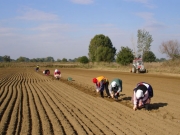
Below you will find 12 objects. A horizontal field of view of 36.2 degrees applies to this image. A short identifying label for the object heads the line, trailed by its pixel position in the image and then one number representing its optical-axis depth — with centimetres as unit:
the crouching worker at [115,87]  1201
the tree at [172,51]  4838
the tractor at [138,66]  3316
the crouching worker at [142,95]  963
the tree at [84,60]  9400
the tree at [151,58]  7476
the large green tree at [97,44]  8578
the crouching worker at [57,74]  2738
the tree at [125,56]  4966
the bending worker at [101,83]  1292
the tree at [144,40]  5342
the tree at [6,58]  13264
